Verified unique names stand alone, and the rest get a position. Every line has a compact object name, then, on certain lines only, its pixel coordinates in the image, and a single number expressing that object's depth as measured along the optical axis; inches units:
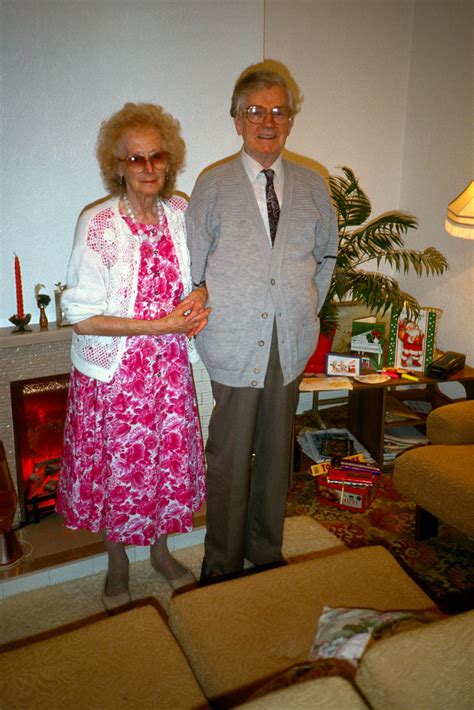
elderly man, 72.0
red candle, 86.5
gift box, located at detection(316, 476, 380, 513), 106.7
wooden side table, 118.6
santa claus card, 122.3
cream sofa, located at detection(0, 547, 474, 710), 35.0
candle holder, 87.7
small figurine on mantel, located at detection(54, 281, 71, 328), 91.0
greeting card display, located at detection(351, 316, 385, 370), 122.8
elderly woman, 68.3
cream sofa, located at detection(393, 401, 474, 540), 82.4
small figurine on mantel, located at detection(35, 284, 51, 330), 89.2
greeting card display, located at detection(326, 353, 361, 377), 118.5
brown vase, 90.4
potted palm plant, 116.6
